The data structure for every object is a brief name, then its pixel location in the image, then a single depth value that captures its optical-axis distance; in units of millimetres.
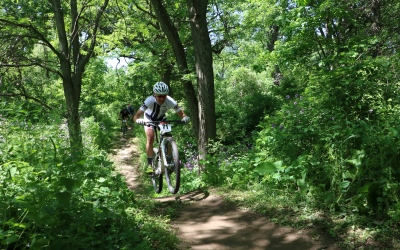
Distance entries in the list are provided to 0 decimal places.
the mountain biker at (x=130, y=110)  20156
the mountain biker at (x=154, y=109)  6137
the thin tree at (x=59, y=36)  8312
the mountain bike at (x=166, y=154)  5875
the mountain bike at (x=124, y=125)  19533
